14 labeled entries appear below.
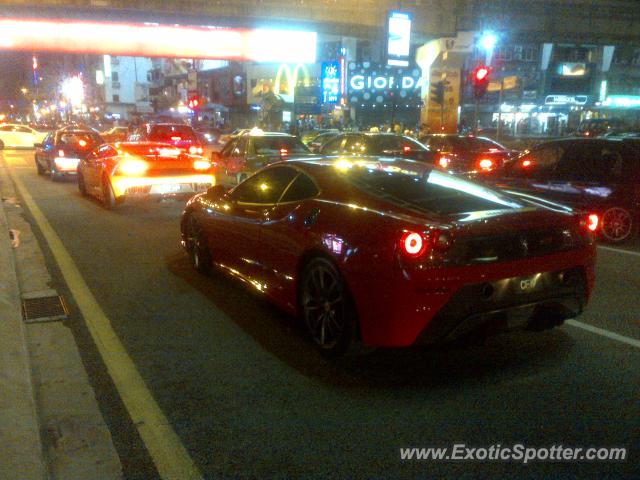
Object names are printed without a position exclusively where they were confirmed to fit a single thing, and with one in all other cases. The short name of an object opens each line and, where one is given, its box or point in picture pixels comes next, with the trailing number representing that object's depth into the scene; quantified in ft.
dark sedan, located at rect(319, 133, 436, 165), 45.09
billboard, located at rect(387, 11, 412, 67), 75.61
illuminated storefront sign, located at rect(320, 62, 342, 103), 88.53
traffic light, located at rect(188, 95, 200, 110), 106.11
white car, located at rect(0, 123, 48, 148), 120.06
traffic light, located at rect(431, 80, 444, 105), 64.39
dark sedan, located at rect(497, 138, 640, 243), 28.63
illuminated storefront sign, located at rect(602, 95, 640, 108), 138.59
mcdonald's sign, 138.87
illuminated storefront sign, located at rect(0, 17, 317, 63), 88.84
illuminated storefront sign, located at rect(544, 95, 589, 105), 142.27
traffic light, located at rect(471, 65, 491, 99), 58.59
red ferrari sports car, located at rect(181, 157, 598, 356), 13.07
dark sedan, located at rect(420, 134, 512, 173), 48.80
